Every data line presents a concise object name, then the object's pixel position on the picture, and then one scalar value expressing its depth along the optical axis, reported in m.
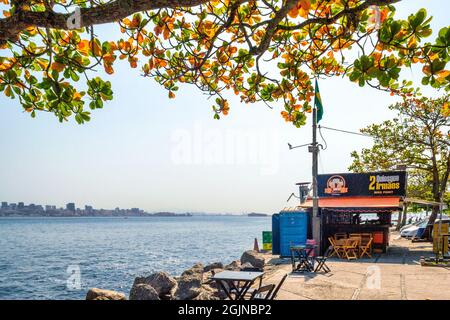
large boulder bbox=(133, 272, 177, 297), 13.20
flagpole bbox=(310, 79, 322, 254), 16.00
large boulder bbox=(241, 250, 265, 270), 15.43
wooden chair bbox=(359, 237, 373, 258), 15.79
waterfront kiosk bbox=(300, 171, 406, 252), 17.56
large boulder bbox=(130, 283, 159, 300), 10.97
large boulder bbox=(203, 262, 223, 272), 20.71
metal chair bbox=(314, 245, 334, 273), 11.74
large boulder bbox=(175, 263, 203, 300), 11.61
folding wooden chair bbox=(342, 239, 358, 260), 15.34
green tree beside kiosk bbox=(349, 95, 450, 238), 22.83
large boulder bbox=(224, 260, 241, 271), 16.14
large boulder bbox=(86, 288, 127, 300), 10.65
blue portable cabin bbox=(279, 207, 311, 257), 16.53
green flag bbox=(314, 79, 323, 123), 17.03
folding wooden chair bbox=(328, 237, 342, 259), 15.66
